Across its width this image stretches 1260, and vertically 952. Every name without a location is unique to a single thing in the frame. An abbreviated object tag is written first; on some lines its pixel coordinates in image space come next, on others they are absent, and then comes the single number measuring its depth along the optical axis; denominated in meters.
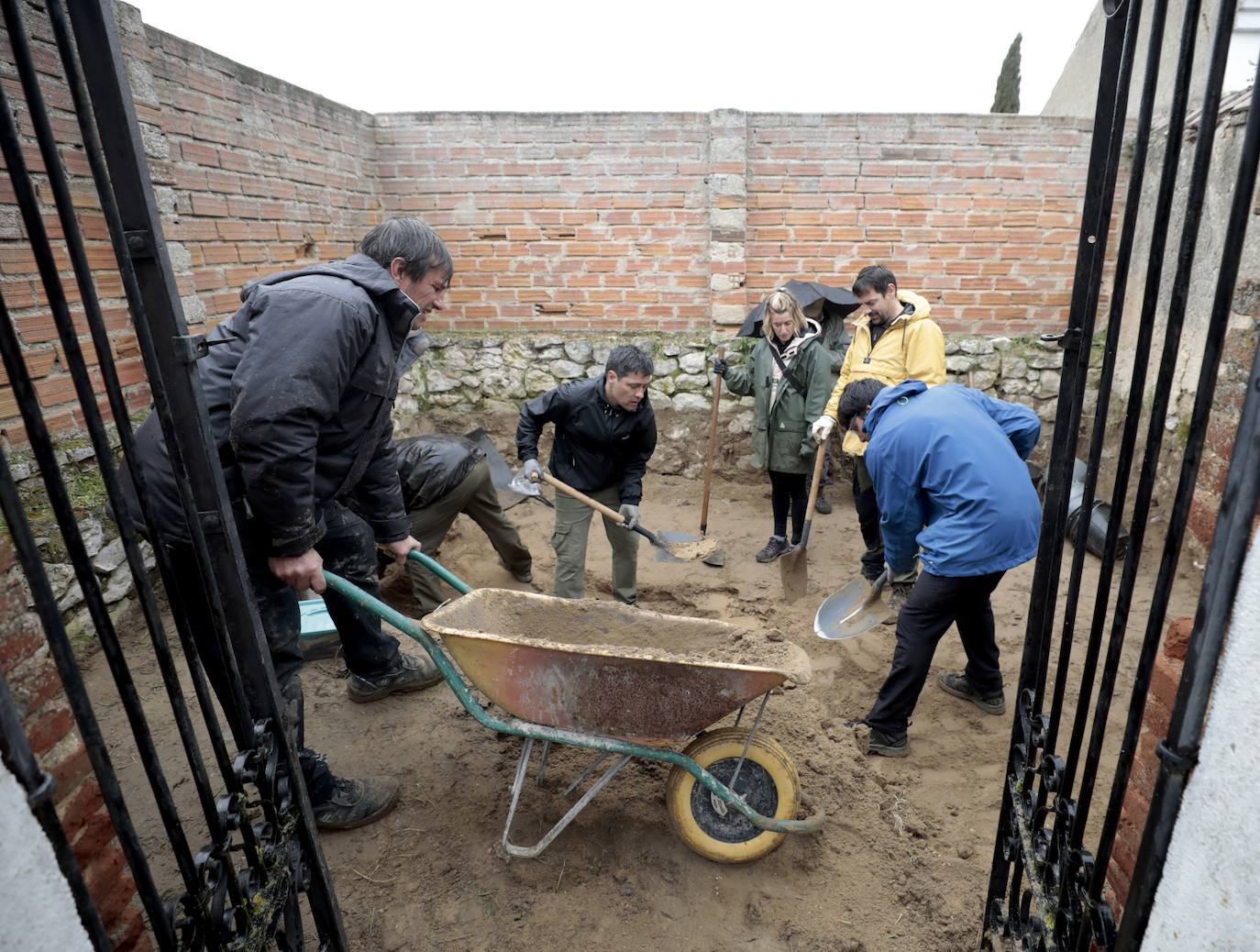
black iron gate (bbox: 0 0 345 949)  1.05
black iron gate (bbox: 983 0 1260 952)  1.04
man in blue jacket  2.79
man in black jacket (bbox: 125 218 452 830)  2.02
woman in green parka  4.75
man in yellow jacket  4.31
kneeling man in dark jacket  4.04
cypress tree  15.32
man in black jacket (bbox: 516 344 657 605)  3.79
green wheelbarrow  2.19
